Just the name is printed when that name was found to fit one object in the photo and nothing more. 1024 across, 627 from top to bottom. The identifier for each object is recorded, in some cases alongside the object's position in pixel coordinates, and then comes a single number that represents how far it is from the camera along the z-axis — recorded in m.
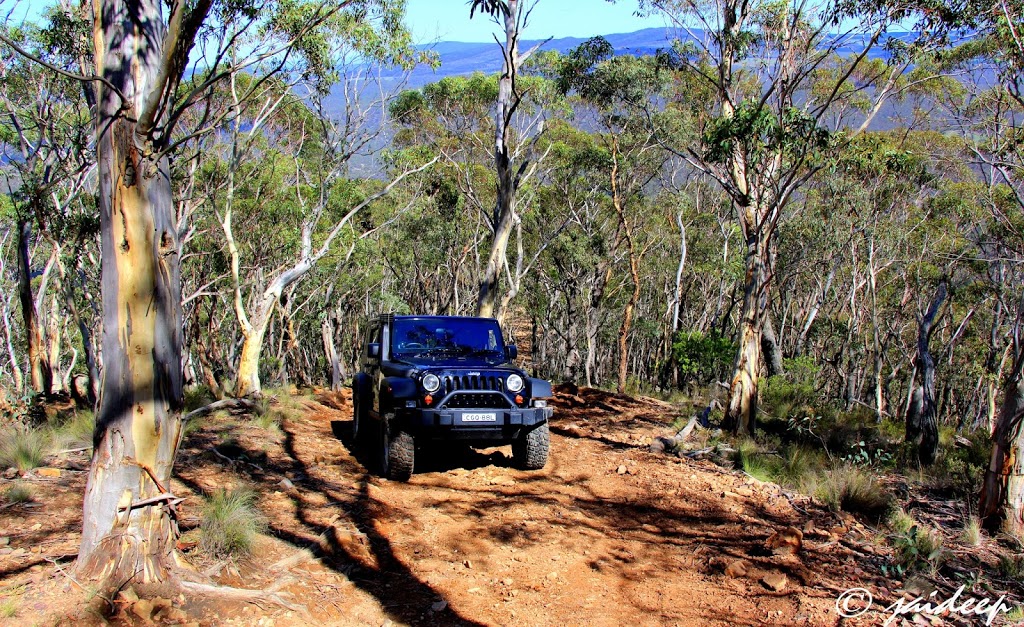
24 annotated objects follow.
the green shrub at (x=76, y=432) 7.40
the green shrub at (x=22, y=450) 6.29
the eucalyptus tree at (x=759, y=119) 9.19
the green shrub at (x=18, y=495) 5.36
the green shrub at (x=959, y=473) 7.45
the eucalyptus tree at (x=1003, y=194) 6.10
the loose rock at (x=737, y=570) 5.00
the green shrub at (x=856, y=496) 6.57
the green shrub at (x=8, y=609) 3.43
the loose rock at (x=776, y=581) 4.73
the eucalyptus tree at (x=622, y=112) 16.58
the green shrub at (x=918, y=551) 5.04
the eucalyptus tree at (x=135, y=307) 3.79
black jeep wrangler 6.92
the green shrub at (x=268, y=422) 9.49
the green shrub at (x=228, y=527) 4.54
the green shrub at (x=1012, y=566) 5.11
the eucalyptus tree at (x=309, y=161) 13.20
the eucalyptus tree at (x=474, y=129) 19.98
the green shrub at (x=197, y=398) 10.67
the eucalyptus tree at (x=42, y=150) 11.02
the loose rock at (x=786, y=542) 5.32
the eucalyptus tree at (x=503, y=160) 13.60
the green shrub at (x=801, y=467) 7.31
